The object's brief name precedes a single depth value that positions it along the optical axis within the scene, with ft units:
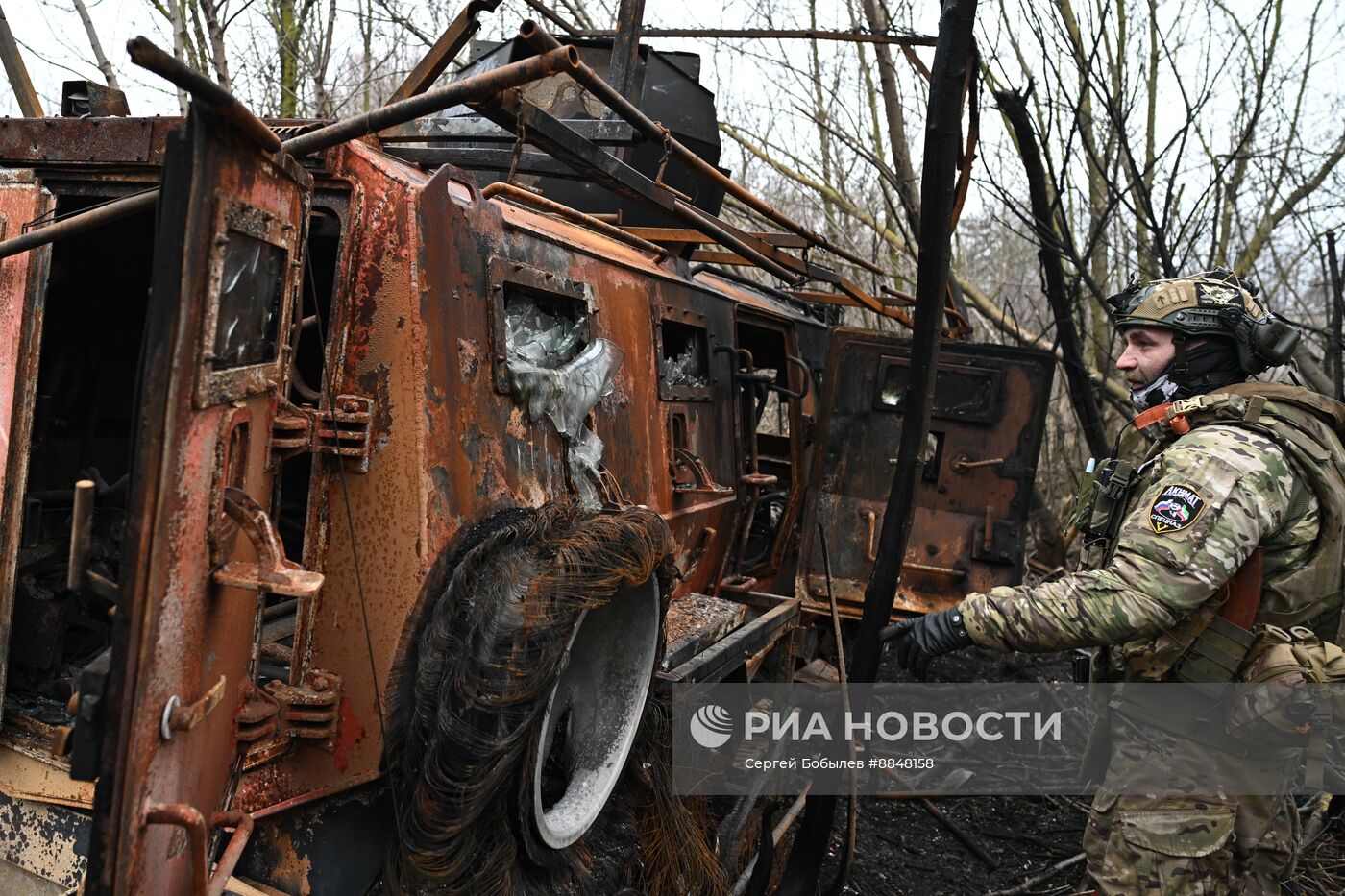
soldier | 8.97
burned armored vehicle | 5.61
